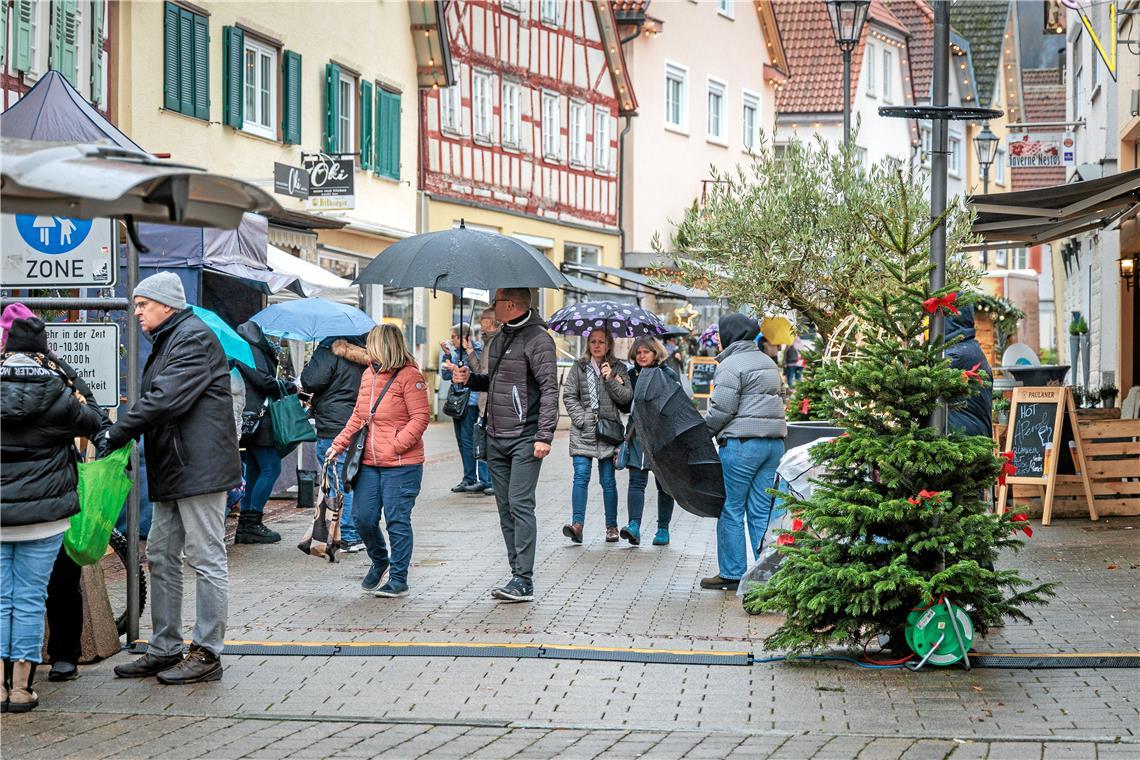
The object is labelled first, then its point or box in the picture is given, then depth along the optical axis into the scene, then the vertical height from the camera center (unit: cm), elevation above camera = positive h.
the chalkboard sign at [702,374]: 3133 +21
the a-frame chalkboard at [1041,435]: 1368 -44
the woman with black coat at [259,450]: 1259 -53
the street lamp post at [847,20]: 1681 +385
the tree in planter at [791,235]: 1775 +175
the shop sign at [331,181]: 2259 +290
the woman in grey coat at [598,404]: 1292 -16
